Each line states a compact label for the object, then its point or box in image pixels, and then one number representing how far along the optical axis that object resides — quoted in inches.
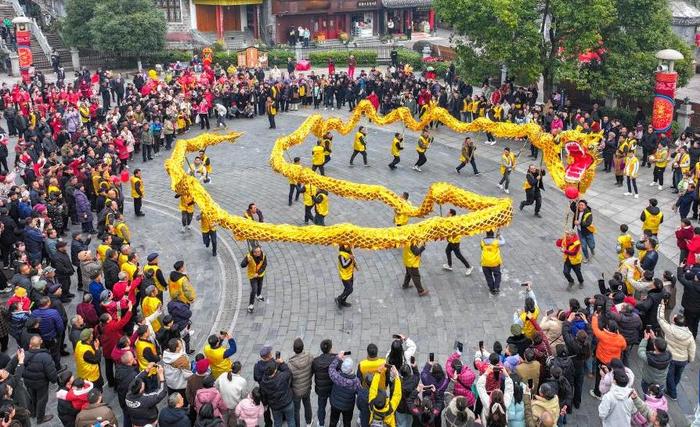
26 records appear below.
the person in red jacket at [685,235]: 569.3
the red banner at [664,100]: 896.9
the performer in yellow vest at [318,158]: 829.2
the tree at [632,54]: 960.3
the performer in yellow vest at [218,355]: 393.7
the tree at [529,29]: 929.5
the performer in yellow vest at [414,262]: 544.4
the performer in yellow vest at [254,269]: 532.7
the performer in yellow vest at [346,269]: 525.7
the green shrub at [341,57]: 1716.3
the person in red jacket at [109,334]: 439.8
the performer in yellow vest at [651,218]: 604.7
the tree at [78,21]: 1547.7
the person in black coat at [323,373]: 382.3
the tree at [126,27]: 1499.8
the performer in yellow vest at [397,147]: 869.2
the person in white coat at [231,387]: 364.8
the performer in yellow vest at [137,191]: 720.3
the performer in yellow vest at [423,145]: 855.1
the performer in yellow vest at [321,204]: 668.7
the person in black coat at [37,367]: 399.2
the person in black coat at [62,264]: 552.4
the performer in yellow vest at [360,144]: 876.4
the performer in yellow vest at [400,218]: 601.2
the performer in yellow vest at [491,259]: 546.9
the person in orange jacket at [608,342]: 412.5
